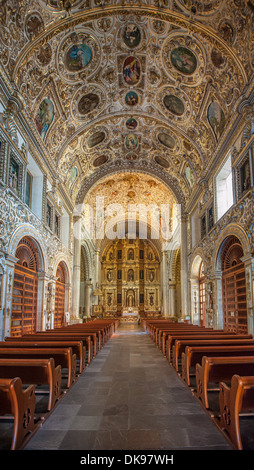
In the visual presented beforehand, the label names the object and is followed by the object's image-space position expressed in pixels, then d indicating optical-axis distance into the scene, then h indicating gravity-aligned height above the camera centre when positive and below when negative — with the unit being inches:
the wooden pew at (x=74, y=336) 307.3 -45.6
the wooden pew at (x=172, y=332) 353.4 -46.1
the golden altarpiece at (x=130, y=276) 1616.6 +76.3
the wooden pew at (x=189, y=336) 294.4 -44.1
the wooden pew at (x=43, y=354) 205.3 -40.3
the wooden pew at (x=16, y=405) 121.5 -44.7
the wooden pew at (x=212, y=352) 209.6 -39.6
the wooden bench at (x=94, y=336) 350.0 -52.8
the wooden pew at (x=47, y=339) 294.6 -44.4
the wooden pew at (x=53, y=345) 242.5 -41.1
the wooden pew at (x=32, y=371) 166.1 -42.0
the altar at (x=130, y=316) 1428.4 -111.2
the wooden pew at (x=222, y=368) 168.6 -40.7
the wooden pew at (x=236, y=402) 124.0 -44.2
